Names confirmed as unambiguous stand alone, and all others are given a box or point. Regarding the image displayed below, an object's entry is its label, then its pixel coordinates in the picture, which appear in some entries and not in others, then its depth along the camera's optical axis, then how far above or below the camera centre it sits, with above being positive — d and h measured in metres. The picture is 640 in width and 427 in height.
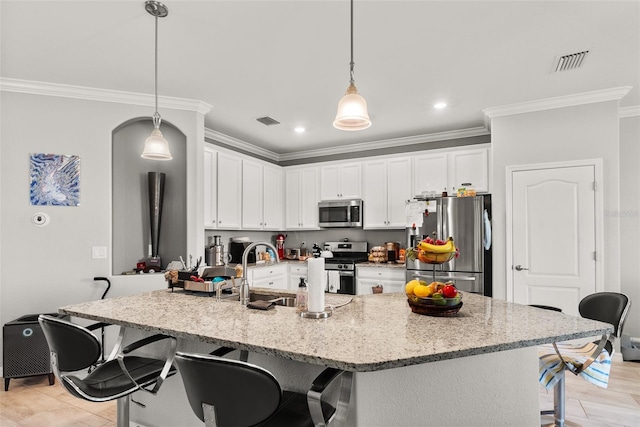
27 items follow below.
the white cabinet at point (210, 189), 4.41 +0.38
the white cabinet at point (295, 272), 5.48 -0.76
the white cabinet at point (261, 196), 5.13 +0.35
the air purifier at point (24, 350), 3.00 -1.04
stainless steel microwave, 5.32 +0.10
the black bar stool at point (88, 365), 1.62 -0.64
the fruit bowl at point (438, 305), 1.72 -0.40
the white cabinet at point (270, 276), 4.80 -0.75
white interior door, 3.66 -0.16
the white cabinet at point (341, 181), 5.44 +0.58
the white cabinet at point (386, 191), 5.10 +0.40
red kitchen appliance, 5.97 -0.38
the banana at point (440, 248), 1.90 -0.14
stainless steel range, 5.10 -0.74
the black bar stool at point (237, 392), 1.17 -0.55
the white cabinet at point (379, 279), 4.81 -0.77
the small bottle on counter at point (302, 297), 1.88 -0.39
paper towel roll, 1.70 -0.29
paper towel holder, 1.74 -0.44
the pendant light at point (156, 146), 2.53 +0.51
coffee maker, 4.98 -0.41
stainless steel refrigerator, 4.12 -0.17
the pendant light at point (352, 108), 1.96 +0.59
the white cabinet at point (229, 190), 4.64 +0.38
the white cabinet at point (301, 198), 5.75 +0.35
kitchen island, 1.29 -0.46
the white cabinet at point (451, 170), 4.55 +0.62
